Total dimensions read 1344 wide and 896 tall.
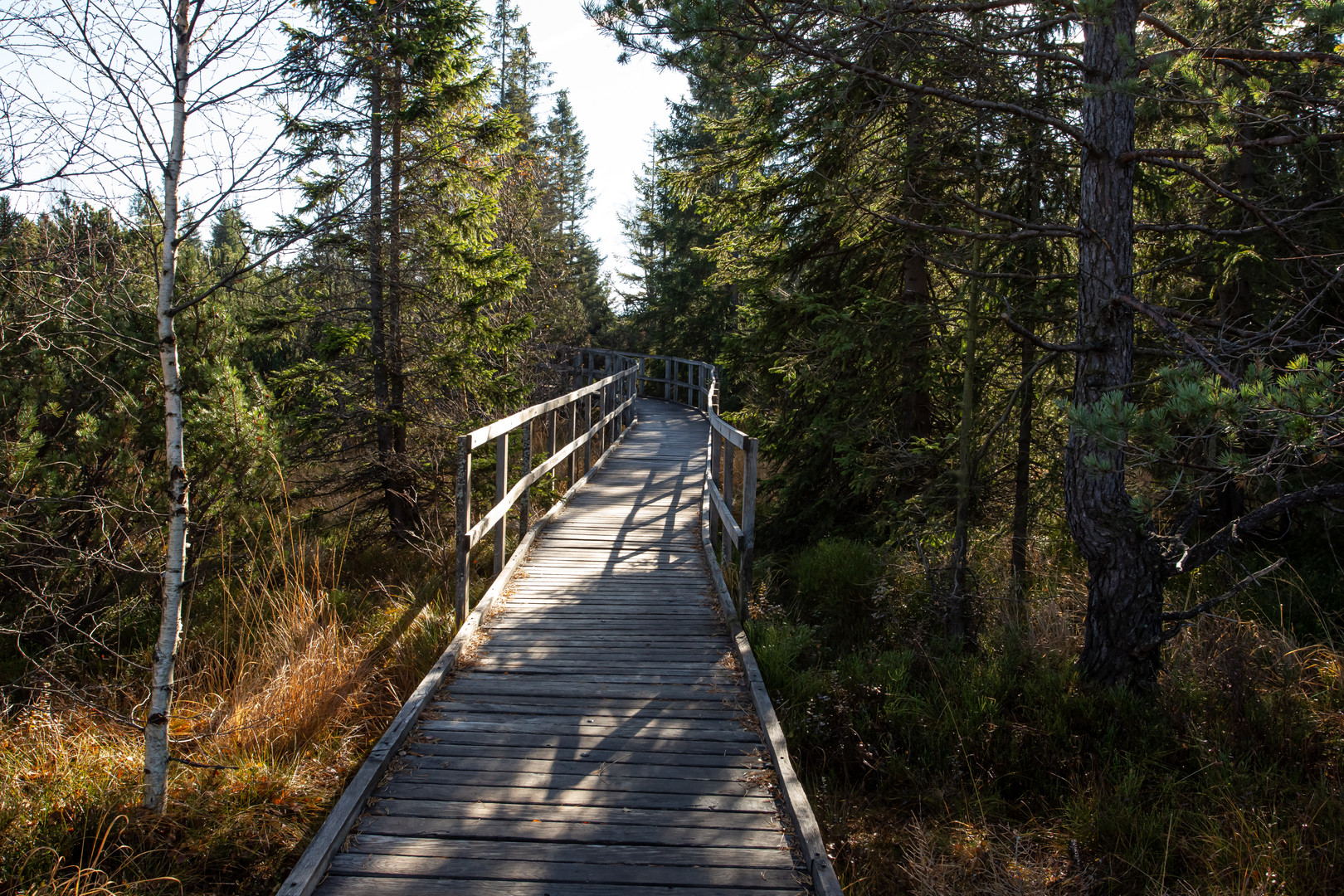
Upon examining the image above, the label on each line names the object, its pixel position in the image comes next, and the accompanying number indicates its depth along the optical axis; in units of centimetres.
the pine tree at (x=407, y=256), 919
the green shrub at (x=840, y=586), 814
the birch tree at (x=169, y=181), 328
